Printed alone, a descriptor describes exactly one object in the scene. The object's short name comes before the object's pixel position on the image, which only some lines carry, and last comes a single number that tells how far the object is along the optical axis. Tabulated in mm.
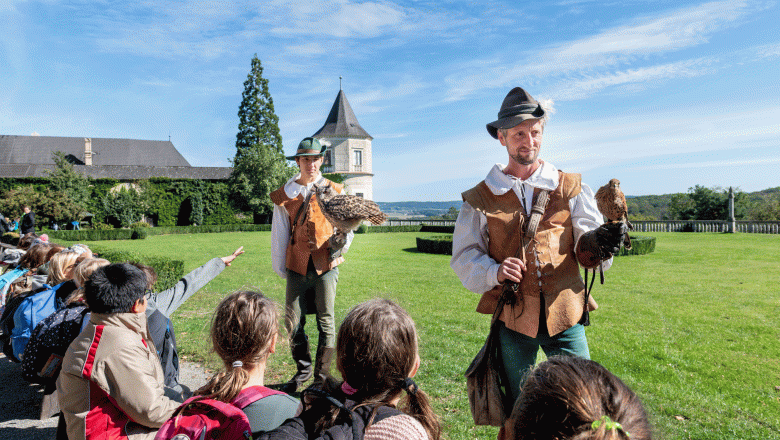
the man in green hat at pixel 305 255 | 4023
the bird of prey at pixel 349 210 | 2738
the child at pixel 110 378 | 2246
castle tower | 51500
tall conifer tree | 41125
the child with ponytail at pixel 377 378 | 1534
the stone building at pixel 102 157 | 44219
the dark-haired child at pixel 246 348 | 1809
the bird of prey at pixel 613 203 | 2189
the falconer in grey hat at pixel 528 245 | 2363
